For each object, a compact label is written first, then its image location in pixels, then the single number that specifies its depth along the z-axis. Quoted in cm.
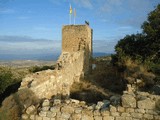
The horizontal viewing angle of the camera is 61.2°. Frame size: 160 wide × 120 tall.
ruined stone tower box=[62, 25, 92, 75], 1058
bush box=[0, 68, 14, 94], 1024
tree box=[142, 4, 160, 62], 972
